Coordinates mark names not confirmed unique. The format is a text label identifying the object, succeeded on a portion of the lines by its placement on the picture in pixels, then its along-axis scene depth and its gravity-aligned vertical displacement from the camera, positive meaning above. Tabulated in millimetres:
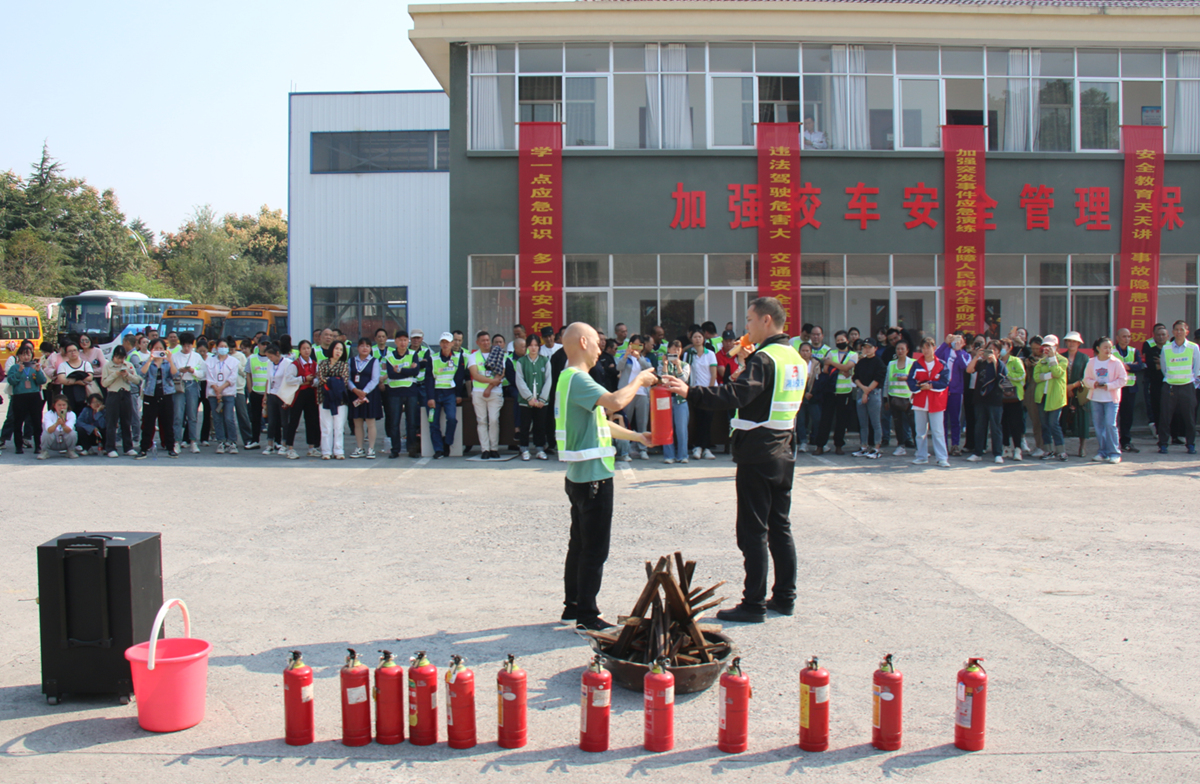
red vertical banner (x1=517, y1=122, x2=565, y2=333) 17797 +2824
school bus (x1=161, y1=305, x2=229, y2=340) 32375 +1508
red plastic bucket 4238 -1583
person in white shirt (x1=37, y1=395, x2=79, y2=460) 13562 -1085
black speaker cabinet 4566 -1309
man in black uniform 5781 -696
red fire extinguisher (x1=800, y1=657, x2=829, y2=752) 4020 -1624
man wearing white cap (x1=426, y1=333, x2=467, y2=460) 13891 -392
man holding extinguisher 5484 -611
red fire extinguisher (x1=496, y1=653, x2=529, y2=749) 4078 -1650
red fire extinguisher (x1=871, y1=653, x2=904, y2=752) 4012 -1620
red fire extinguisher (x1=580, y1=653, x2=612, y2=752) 4020 -1626
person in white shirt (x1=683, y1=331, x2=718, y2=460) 13625 -340
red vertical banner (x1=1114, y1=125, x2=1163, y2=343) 18469 +2643
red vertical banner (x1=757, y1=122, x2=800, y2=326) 17953 +2877
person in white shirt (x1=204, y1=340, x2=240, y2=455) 14336 -544
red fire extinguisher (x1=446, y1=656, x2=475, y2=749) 4055 -1622
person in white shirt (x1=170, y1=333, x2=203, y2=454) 14172 -449
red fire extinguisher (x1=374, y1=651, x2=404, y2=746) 4137 -1615
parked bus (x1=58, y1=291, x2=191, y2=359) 35562 +1903
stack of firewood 4684 -1495
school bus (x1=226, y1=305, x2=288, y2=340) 31766 +1325
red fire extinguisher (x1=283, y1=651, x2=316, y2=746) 4090 -1611
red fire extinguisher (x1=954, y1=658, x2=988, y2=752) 4004 -1621
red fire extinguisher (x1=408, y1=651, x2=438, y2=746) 4105 -1619
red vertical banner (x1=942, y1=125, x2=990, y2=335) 18188 +2857
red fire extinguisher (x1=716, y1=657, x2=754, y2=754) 4020 -1642
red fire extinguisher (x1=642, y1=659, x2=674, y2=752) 4043 -1624
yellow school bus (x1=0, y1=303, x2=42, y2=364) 34125 +1415
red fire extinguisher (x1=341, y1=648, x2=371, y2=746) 4074 -1624
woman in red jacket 13125 -620
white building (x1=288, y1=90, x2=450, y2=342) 25703 +4163
